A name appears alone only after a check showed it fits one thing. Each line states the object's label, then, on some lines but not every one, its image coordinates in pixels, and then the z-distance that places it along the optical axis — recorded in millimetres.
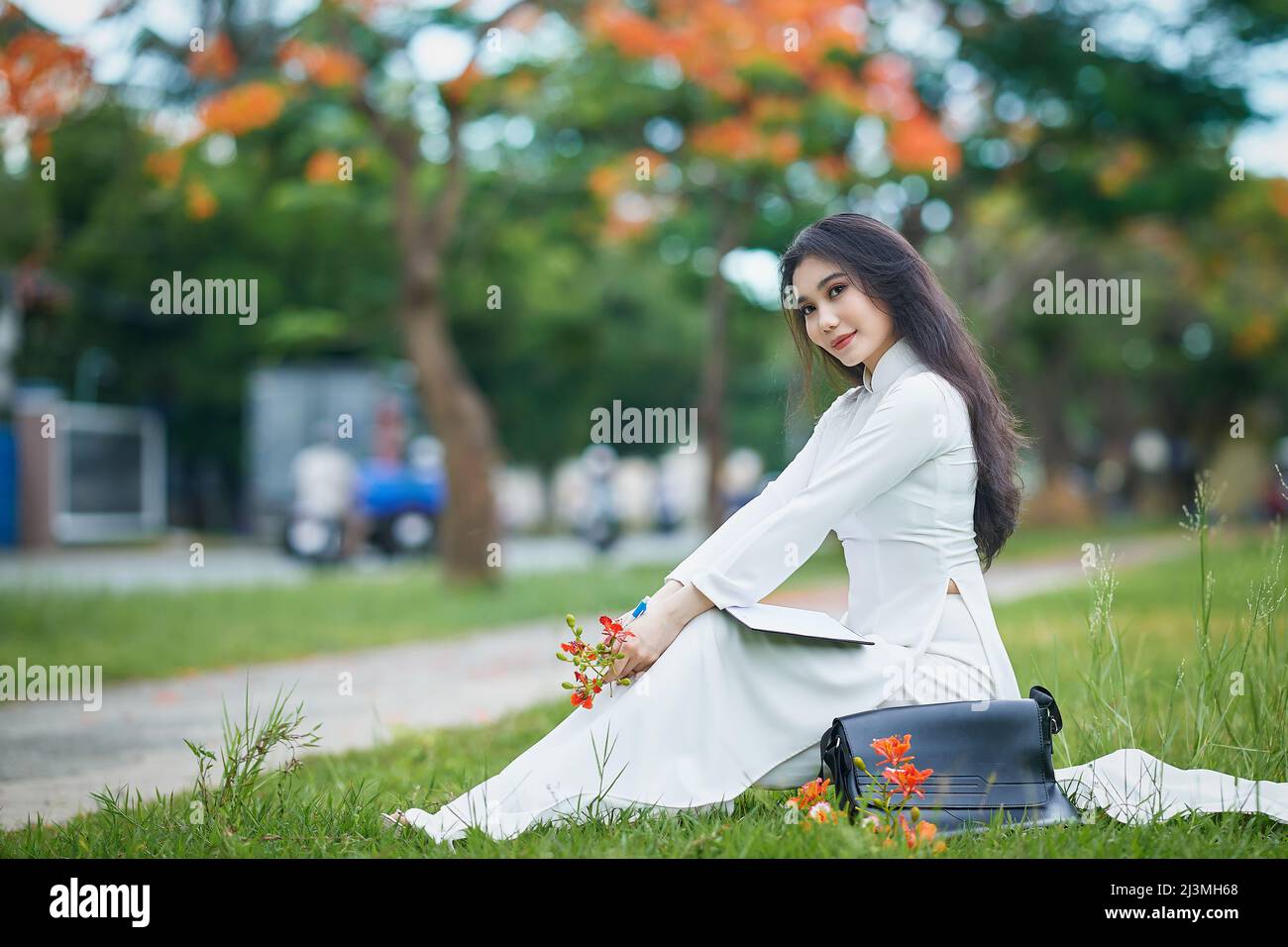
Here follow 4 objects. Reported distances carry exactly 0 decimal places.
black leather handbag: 2684
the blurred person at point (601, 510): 16188
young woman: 2795
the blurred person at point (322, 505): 15453
